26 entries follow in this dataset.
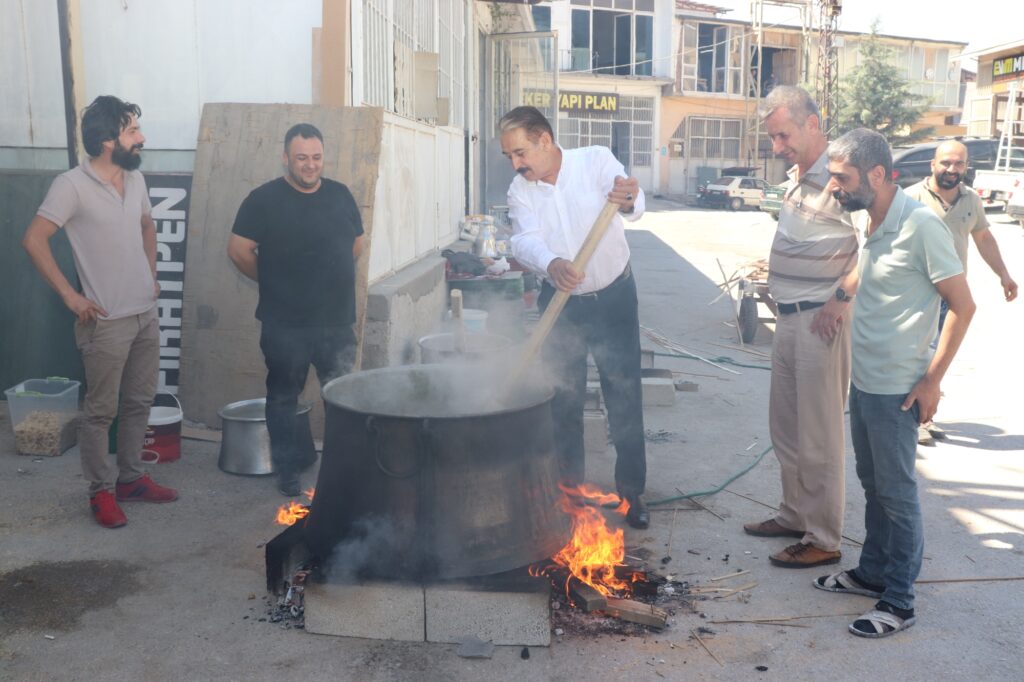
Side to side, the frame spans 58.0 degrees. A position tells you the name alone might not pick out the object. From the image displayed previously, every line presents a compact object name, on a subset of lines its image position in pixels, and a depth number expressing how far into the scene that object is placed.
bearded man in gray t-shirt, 4.63
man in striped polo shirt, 4.19
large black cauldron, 3.53
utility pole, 38.44
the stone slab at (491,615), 3.54
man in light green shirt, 3.53
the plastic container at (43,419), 5.85
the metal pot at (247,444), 5.55
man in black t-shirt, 5.04
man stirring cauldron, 4.49
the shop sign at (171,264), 6.54
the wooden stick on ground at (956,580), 4.20
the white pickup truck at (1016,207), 21.42
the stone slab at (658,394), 7.29
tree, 40.59
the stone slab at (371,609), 3.58
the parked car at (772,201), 27.82
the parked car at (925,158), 27.06
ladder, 24.80
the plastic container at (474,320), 7.85
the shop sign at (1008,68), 31.27
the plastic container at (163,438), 5.77
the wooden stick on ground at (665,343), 9.31
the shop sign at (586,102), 40.53
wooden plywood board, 6.25
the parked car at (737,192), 35.31
